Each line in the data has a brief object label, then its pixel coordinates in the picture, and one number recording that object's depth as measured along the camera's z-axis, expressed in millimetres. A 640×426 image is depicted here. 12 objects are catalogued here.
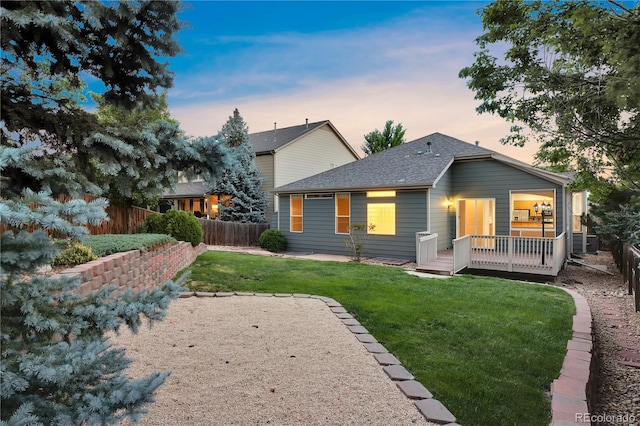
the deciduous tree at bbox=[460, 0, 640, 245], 2666
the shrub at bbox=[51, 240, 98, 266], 4445
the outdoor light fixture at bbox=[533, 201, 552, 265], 11289
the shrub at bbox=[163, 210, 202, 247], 10031
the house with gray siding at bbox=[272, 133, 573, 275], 11219
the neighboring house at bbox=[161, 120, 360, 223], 20438
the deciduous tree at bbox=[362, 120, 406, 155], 30953
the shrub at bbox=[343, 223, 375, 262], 13102
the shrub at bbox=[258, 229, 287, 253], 15680
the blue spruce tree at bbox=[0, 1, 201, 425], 1393
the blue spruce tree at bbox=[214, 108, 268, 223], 19094
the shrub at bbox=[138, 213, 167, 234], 10000
